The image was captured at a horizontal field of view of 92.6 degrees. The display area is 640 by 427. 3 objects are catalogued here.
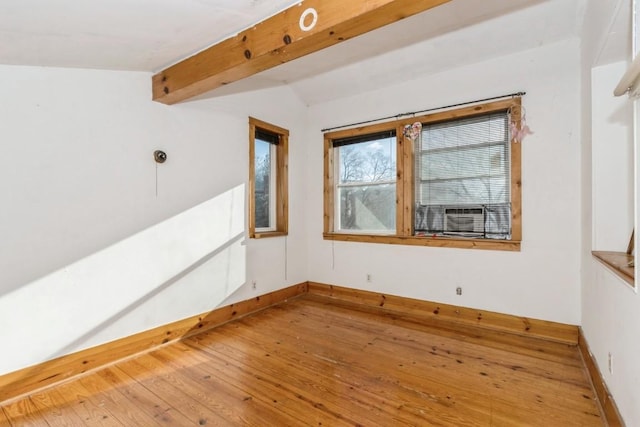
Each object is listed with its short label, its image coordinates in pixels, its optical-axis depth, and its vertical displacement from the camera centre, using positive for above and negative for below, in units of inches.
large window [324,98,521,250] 124.5 +14.3
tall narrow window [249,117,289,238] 148.2 +16.9
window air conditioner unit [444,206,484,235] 130.2 -4.1
